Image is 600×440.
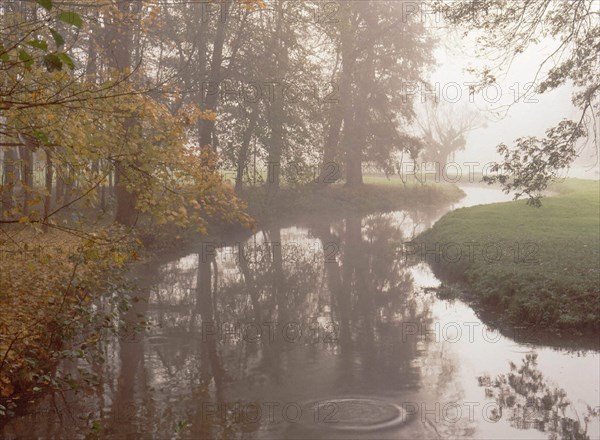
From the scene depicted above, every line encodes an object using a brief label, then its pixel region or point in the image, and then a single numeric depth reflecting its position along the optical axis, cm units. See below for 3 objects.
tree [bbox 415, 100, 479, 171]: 7462
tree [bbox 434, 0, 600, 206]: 1559
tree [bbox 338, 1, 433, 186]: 4409
